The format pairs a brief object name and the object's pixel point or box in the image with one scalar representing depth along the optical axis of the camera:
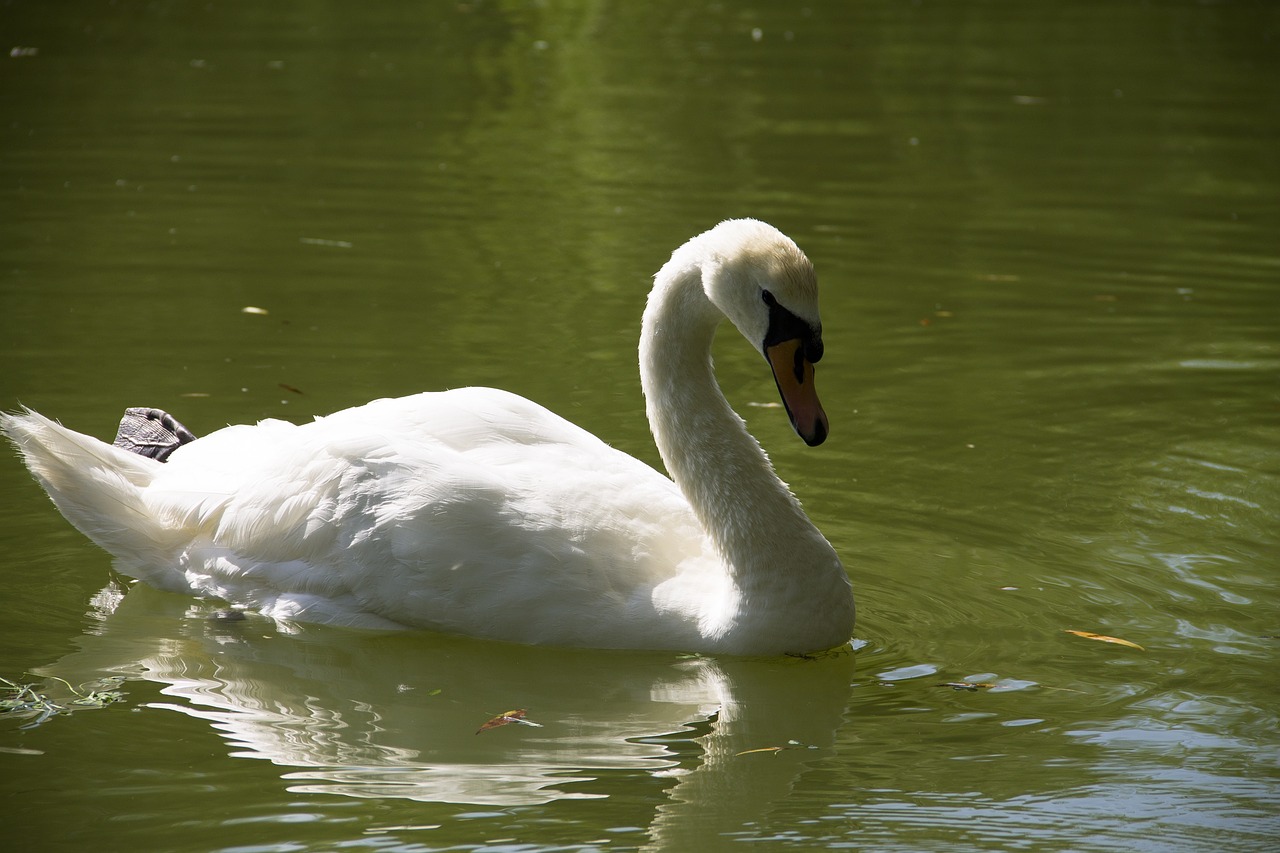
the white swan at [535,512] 11.89
